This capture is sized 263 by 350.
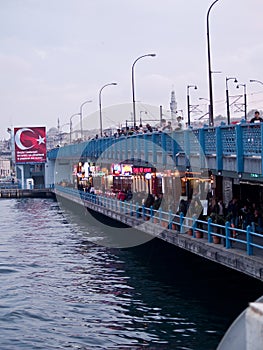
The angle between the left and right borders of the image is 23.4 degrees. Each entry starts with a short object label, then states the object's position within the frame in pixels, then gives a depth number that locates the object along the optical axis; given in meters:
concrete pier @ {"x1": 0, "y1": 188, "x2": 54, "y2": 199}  99.56
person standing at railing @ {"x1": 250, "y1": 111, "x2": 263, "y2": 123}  22.64
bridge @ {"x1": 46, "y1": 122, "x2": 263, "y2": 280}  22.28
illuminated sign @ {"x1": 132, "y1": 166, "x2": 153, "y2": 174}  44.03
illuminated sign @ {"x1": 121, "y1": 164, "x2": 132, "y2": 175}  50.56
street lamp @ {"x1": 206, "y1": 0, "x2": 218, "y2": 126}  29.72
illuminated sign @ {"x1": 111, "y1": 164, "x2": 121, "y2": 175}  52.28
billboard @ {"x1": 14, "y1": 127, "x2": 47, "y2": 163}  101.38
